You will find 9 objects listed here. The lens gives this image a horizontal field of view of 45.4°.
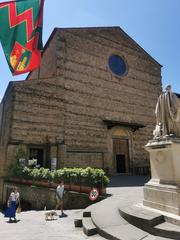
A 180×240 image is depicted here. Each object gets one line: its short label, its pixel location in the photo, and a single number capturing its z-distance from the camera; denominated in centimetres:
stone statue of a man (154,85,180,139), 568
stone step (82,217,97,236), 534
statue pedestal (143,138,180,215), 510
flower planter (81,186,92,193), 958
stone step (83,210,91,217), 671
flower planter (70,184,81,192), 995
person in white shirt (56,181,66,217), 907
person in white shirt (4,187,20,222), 841
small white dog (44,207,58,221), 763
